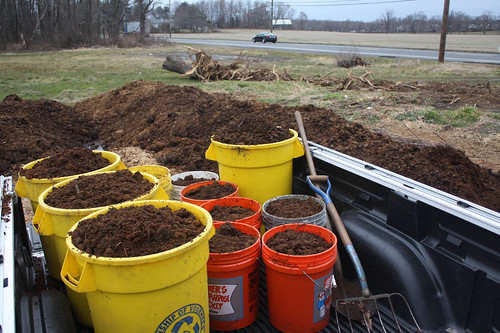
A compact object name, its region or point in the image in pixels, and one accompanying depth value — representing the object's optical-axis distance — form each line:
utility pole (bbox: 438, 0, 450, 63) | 18.89
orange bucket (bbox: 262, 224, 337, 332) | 2.47
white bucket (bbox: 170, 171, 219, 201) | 4.57
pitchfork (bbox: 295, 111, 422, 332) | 2.60
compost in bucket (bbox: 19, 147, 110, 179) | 3.03
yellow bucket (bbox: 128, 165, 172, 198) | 4.24
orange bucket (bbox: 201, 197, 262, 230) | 3.17
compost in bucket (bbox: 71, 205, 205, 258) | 1.96
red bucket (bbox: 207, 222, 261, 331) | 2.56
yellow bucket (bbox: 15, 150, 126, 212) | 2.91
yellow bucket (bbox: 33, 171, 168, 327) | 2.38
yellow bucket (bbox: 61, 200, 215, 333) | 1.86
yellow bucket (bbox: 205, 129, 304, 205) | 3.42
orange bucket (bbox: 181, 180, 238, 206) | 3.38
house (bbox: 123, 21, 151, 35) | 54.29
